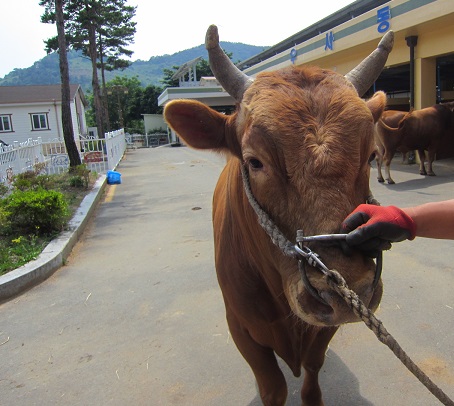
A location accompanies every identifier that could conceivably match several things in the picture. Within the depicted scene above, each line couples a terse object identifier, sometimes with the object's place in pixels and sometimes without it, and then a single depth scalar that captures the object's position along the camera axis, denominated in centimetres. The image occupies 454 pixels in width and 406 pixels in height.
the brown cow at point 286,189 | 153
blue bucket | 1340
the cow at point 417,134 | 1051
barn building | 1089
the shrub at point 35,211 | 610
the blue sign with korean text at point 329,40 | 1487
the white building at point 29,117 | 3572
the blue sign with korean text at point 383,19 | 1184
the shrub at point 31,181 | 826
